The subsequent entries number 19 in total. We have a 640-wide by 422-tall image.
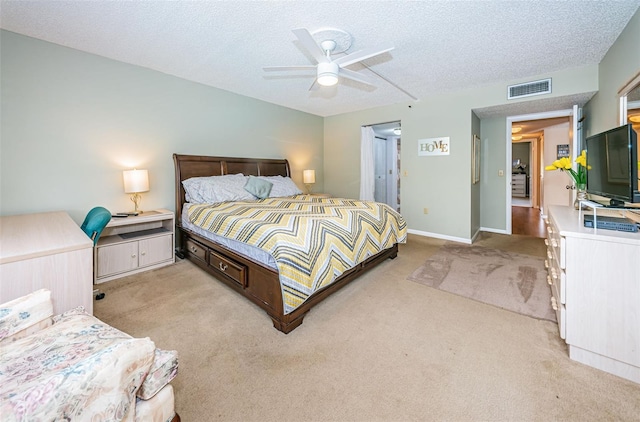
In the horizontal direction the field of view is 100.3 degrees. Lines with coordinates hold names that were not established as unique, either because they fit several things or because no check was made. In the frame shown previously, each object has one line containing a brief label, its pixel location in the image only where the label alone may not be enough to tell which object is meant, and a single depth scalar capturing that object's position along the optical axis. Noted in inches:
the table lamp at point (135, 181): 123.1
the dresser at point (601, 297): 58.2
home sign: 176.5
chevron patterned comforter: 77.3
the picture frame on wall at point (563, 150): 254.2
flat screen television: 63.6
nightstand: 113.2
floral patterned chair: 25.4
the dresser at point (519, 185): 386.3
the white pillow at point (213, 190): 139.3
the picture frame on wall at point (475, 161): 172.7
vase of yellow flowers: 93.0
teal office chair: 86.7
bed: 79.1
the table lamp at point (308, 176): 210.5
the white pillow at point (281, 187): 163.5
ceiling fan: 90.4
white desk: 51.8
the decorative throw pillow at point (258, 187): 151.6
